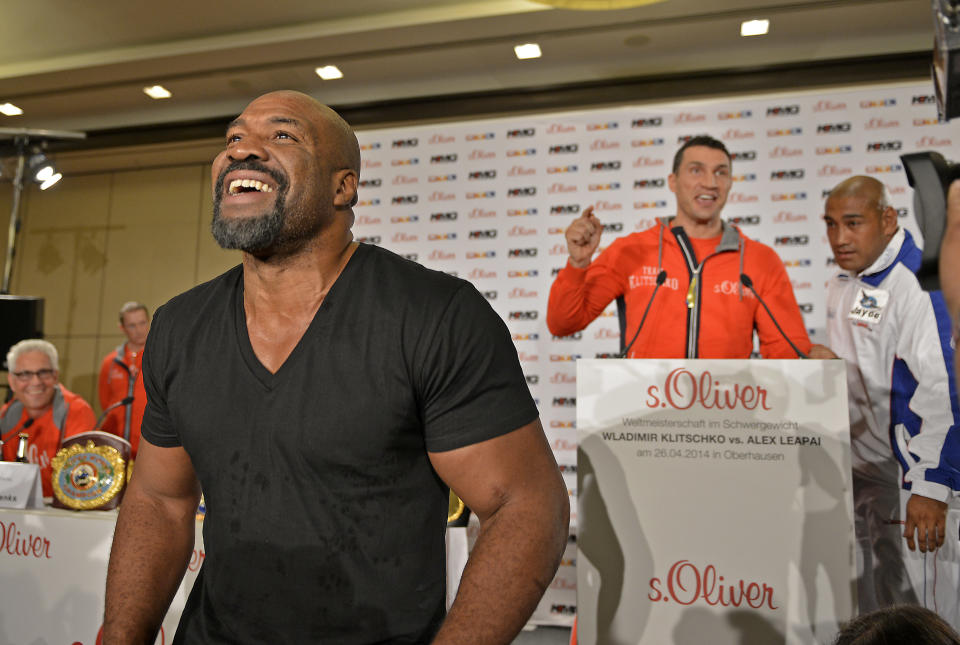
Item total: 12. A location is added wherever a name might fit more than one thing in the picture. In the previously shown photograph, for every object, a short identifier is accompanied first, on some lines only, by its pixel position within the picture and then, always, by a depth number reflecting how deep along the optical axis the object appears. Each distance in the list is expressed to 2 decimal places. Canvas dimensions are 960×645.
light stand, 5.68
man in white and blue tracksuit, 2.48
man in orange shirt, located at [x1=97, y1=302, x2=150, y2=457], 5.05
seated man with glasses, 3.60
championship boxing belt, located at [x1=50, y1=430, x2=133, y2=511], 2.72
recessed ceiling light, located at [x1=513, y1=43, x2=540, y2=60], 4.87
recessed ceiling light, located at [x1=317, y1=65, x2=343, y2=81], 5.21
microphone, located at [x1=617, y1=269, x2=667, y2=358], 2.90
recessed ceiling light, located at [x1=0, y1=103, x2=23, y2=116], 5.91
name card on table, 2.75
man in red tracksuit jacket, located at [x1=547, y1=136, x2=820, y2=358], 3.01
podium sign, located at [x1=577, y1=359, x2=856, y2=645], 1.94
